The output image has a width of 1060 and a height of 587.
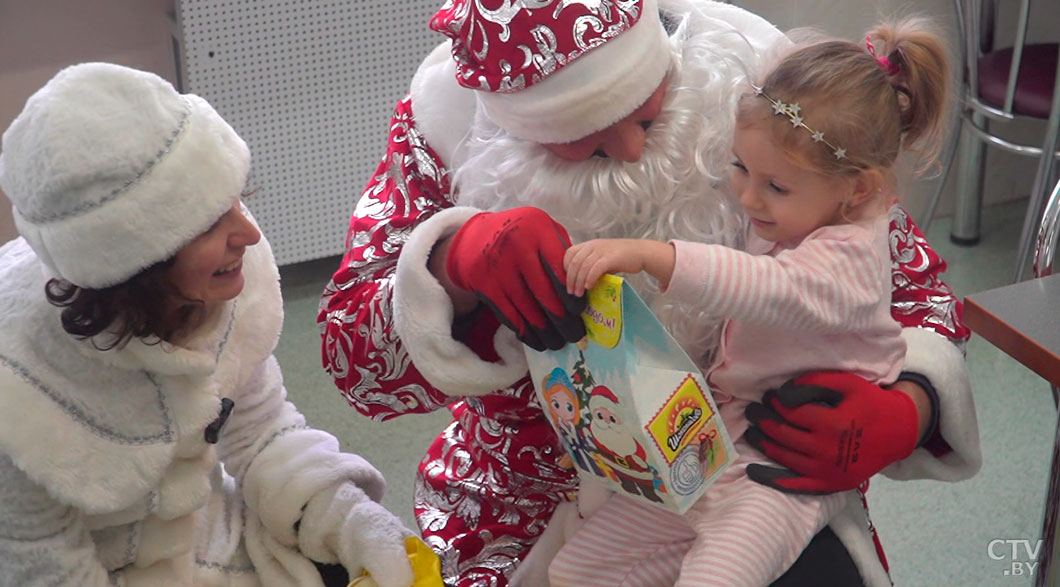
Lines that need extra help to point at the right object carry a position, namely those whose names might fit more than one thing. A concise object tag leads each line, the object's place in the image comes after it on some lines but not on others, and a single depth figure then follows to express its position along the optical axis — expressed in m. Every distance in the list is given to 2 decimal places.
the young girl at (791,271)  3.15
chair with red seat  4.92
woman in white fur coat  3.02
